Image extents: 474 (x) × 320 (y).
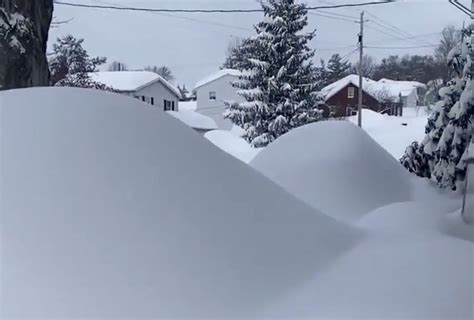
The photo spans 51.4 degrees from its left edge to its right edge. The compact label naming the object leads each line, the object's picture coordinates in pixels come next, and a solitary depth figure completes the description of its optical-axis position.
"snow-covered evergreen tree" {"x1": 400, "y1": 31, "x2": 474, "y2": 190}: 6.61
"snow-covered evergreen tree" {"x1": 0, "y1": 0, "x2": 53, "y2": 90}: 4.00
